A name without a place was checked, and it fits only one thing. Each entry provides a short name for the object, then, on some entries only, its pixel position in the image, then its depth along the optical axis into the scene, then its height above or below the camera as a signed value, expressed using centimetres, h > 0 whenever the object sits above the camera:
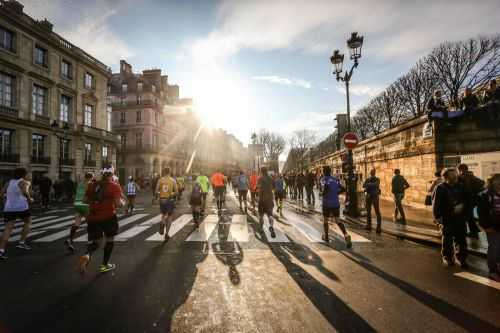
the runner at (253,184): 1343 -45
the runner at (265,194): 768 -56
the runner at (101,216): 450 -67
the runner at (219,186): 1177 -45
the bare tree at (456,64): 2240 +1002
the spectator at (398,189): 896 -54
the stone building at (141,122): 4450 +992
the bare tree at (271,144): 6469 +777
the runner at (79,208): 611 -70
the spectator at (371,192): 808 -58
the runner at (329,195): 660 -53
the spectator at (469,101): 1050 +287
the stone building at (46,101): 2166 +776
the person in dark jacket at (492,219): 428 -79
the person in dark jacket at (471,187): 545 -39
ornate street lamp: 1041 +48
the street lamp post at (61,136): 2437 +421
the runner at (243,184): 1276 -40
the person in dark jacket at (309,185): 1472 -59
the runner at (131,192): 1195 -66
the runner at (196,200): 894 -82
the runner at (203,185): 1085 -36
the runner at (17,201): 576 -48
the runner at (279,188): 1184 -58
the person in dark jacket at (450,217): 494 -86
